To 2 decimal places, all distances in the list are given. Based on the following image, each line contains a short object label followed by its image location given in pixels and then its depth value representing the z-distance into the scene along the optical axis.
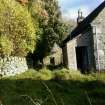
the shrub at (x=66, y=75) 13.39
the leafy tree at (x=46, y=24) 19.30
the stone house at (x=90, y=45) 16.88
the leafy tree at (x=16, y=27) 14.46
